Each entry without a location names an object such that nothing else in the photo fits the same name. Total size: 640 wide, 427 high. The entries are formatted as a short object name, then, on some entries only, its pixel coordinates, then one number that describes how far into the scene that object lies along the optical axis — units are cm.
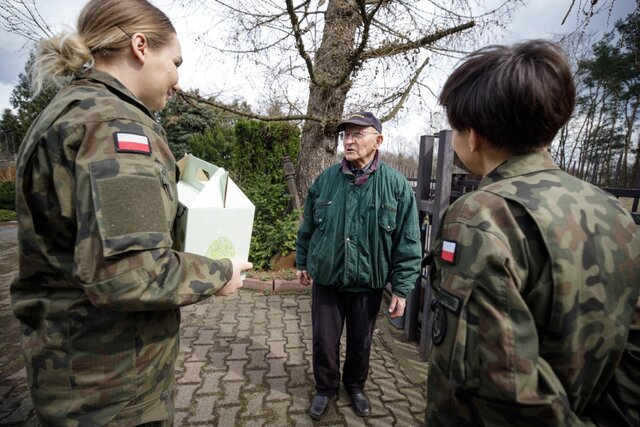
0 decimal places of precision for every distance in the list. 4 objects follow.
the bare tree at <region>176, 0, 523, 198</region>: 448
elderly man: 229
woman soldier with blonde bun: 92
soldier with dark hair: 85
